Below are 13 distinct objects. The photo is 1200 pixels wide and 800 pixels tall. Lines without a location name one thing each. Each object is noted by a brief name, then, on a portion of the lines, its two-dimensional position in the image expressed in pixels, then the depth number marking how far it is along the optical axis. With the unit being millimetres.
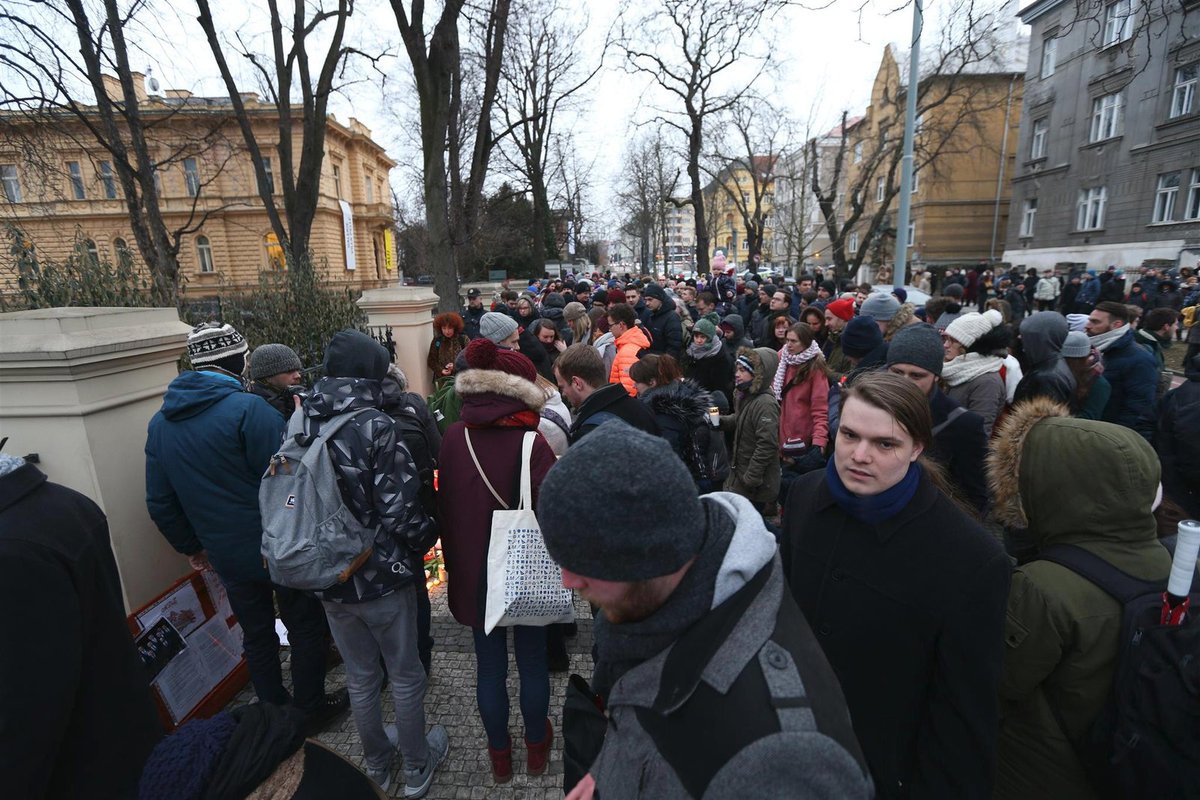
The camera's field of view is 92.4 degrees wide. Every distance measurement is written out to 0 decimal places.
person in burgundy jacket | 2414
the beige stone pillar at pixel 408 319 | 6664
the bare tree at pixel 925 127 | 17797
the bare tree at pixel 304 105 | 11305
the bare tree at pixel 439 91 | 9258
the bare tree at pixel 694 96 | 21594
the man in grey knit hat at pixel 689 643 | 857
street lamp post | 9539
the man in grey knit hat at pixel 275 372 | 3395
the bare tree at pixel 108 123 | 7137
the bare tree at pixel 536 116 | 22219
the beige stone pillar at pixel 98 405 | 2623
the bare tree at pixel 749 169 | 26781
